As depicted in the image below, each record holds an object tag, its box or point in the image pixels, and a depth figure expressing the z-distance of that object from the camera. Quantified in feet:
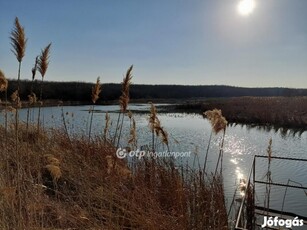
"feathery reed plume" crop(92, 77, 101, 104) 10.20
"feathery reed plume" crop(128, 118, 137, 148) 11.03
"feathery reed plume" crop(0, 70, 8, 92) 7.01
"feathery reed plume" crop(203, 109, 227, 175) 8.69
